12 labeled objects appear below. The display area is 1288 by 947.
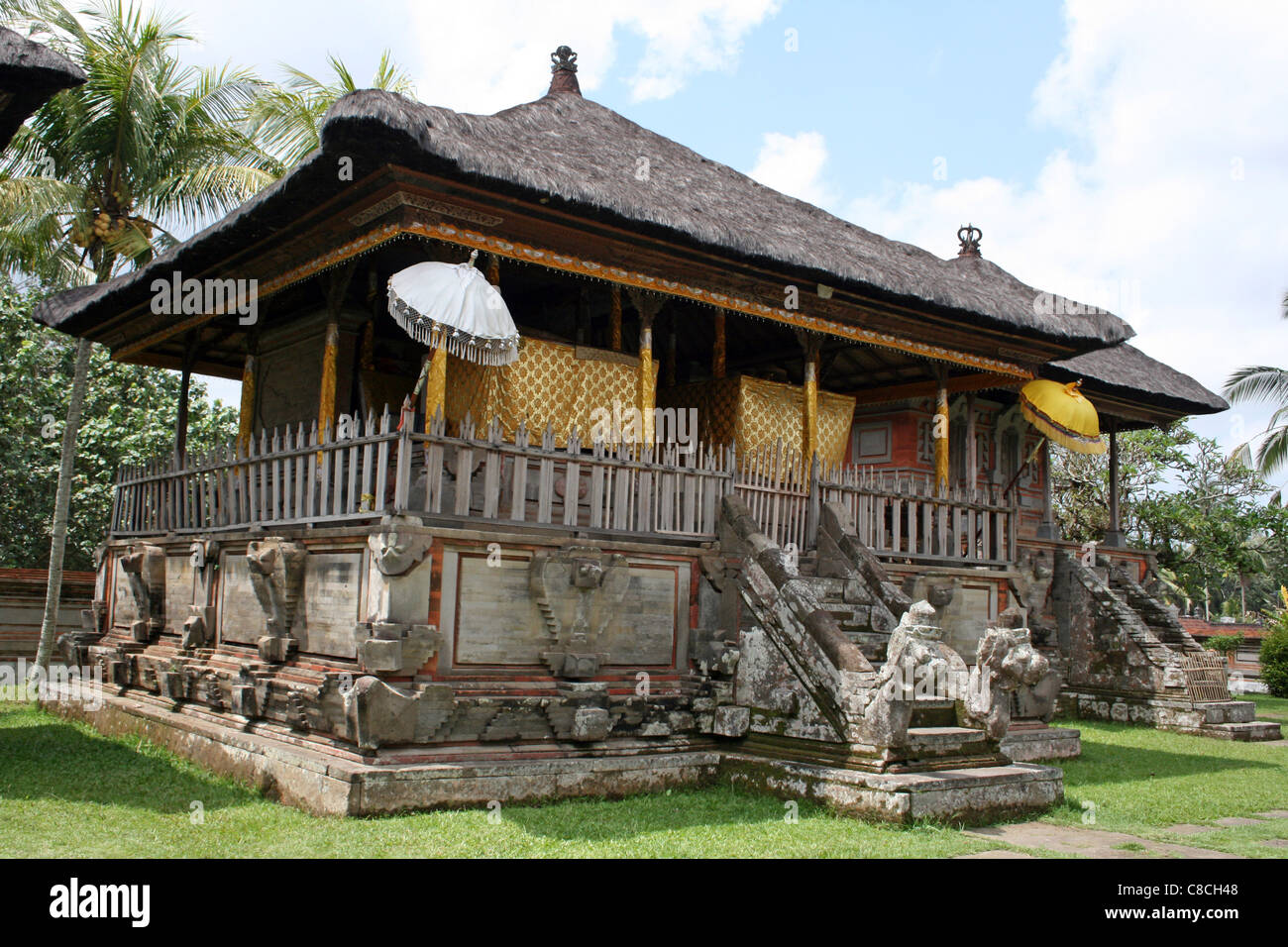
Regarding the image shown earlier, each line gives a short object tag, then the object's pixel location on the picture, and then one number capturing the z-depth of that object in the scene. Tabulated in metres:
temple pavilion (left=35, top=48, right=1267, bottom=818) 8.81
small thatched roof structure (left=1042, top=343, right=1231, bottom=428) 17.77
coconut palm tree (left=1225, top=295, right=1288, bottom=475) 26.67
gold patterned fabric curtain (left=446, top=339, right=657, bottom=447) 10.45
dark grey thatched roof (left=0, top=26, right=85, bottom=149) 8.38
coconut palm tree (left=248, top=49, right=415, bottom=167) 18.23
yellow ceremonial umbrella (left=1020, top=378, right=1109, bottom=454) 14.09
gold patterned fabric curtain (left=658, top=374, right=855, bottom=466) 12.67
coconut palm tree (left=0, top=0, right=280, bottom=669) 15.48
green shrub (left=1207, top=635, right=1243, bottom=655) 26.94
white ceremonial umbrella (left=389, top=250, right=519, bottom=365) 8.67
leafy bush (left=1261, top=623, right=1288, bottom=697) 22.52
